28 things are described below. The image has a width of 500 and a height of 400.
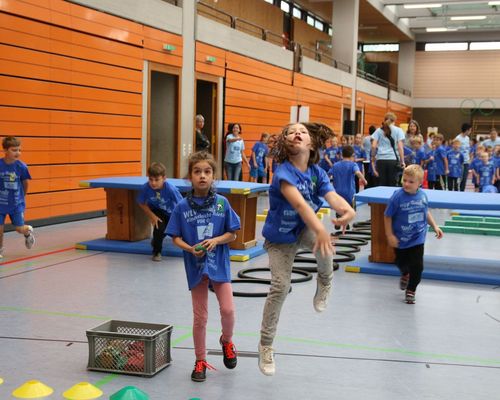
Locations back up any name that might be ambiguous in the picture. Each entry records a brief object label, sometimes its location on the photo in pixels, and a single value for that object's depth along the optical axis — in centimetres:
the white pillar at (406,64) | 3450
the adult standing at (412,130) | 1293
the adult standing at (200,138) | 1286
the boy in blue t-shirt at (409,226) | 575
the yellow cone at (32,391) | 328
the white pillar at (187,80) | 1333
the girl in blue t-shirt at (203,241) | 364
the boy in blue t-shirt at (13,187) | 704
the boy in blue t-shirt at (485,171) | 1354
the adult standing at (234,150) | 1442
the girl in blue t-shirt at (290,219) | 358
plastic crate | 362
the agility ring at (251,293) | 566
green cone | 312
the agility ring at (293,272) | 636
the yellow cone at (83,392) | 329
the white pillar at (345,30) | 2392
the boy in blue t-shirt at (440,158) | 1503
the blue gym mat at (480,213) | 1277
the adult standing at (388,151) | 1112
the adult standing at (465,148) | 1619
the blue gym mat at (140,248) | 765
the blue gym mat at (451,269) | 671
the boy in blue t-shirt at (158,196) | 702
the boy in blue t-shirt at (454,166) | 1549
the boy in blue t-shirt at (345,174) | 942
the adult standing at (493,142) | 1614
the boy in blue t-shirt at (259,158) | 1630
